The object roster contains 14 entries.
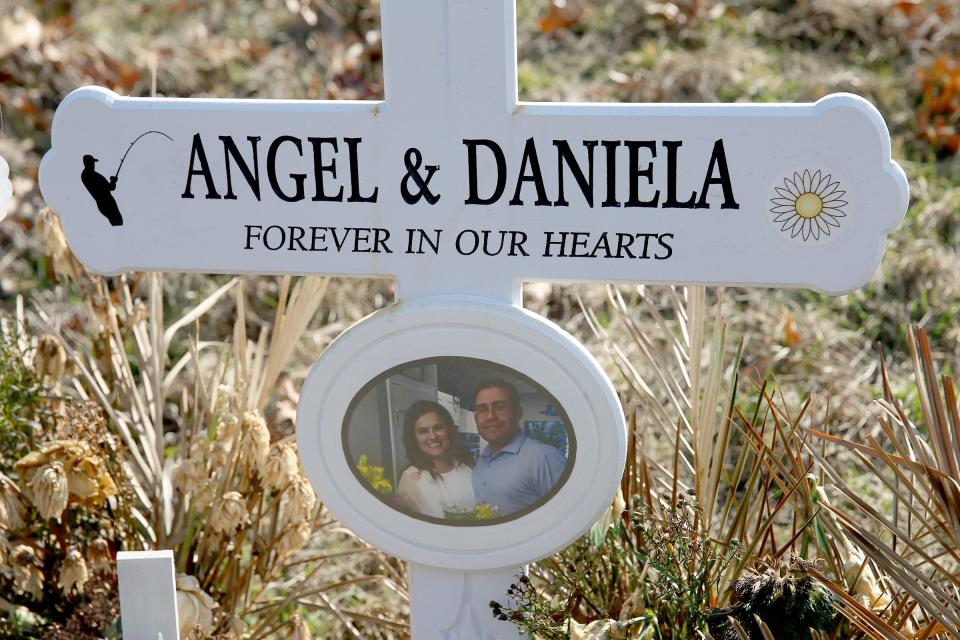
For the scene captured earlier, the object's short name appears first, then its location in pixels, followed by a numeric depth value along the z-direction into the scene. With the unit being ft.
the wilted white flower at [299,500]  7.46
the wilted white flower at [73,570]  7.36
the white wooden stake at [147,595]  7.10
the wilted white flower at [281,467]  7.45
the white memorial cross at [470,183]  6.91
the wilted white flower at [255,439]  7.46
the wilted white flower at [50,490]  7.29
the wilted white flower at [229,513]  7.41
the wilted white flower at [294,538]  7.60
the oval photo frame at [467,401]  7.05
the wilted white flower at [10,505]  7.48
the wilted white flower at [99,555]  7.45
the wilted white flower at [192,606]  7.38
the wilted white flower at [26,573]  7.53
